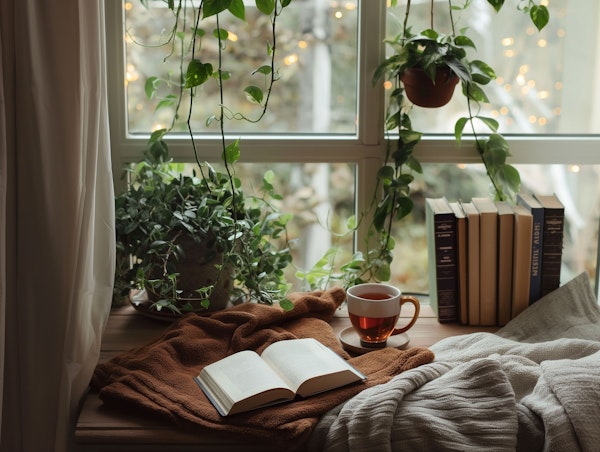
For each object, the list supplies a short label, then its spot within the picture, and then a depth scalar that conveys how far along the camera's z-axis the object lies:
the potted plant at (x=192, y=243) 1.84
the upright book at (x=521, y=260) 1.89
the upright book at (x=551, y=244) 1.92
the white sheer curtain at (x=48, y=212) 1.45
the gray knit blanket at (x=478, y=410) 1.40
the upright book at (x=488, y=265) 1.91
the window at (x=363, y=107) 2.06
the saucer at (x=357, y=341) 1.75
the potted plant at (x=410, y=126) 1.90
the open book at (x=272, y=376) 1.48
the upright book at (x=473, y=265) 1.91
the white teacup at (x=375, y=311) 1.71
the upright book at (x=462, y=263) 1.91
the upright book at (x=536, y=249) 1.92
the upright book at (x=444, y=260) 1.92
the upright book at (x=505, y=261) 1.91
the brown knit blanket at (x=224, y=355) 1.45
